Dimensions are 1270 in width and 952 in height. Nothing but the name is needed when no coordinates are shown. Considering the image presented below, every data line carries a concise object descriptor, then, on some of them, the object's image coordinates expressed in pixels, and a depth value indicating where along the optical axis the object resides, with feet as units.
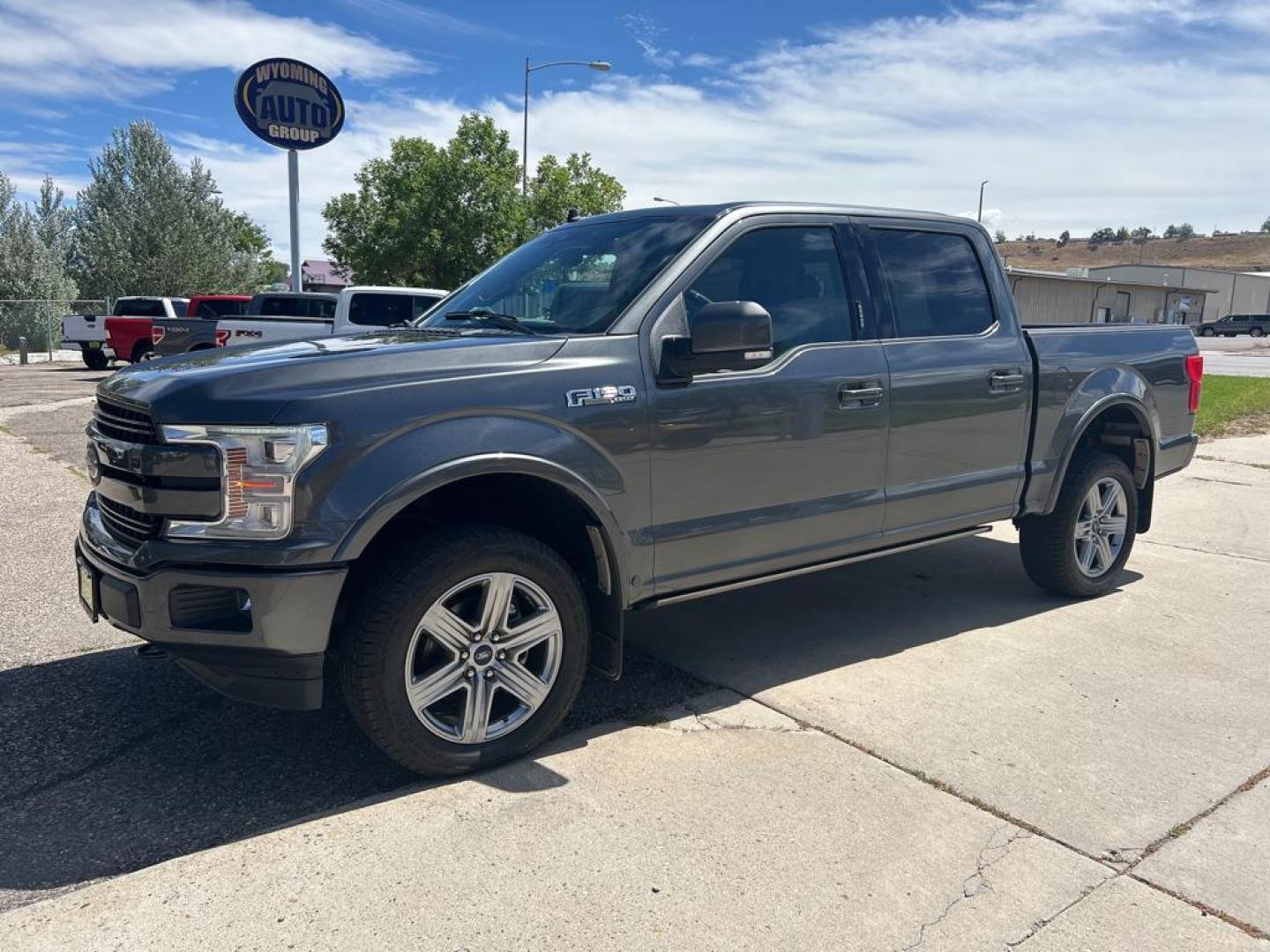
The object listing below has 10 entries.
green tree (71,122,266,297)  122.11
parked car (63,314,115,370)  84.79
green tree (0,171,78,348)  109.19
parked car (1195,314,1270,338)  226.58
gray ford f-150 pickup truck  9.81
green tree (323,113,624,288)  93.20
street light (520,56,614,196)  85.92
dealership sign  44.52
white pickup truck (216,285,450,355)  40.91
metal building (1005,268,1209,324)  171.22
